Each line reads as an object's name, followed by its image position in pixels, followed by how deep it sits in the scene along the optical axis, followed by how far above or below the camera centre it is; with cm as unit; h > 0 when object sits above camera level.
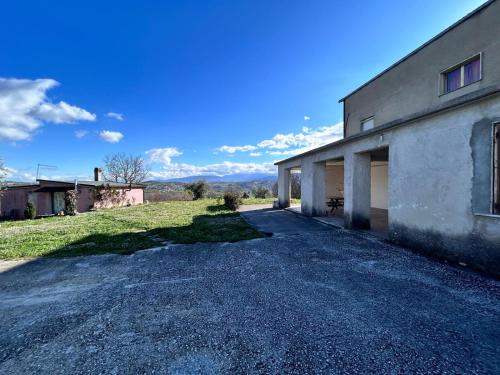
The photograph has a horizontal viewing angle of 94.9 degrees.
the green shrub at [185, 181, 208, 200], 2555 -41
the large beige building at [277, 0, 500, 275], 411 +80
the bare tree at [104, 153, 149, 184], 4206 +315
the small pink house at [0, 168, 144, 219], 1859 -89
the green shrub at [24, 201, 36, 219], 1561 -166
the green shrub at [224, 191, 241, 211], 1574 -107
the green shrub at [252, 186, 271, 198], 2764 -99
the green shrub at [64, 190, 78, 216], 1555 -120
